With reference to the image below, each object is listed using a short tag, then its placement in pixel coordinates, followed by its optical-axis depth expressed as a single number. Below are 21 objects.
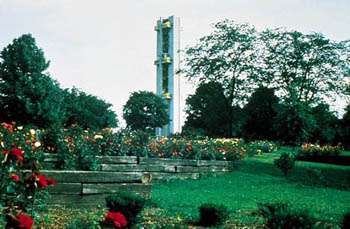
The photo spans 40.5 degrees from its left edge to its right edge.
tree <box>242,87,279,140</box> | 56.25
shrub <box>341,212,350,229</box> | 7.41
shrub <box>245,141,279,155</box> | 32.67
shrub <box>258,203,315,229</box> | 6.15
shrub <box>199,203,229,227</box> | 8.05
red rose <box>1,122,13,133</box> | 12.62
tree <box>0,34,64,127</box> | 41.62
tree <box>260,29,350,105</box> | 52.41
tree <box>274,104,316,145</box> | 29.14
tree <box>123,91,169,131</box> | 60.91
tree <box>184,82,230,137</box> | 57.41
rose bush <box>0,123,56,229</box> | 5.56
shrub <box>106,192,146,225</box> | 7.11
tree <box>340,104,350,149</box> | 33.96
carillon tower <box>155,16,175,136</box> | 62.50
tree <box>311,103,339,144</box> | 50.67
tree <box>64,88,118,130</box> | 63.75
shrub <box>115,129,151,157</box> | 17.14
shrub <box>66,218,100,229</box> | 5.72
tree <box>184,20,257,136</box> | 51.88
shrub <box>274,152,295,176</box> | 20.38
